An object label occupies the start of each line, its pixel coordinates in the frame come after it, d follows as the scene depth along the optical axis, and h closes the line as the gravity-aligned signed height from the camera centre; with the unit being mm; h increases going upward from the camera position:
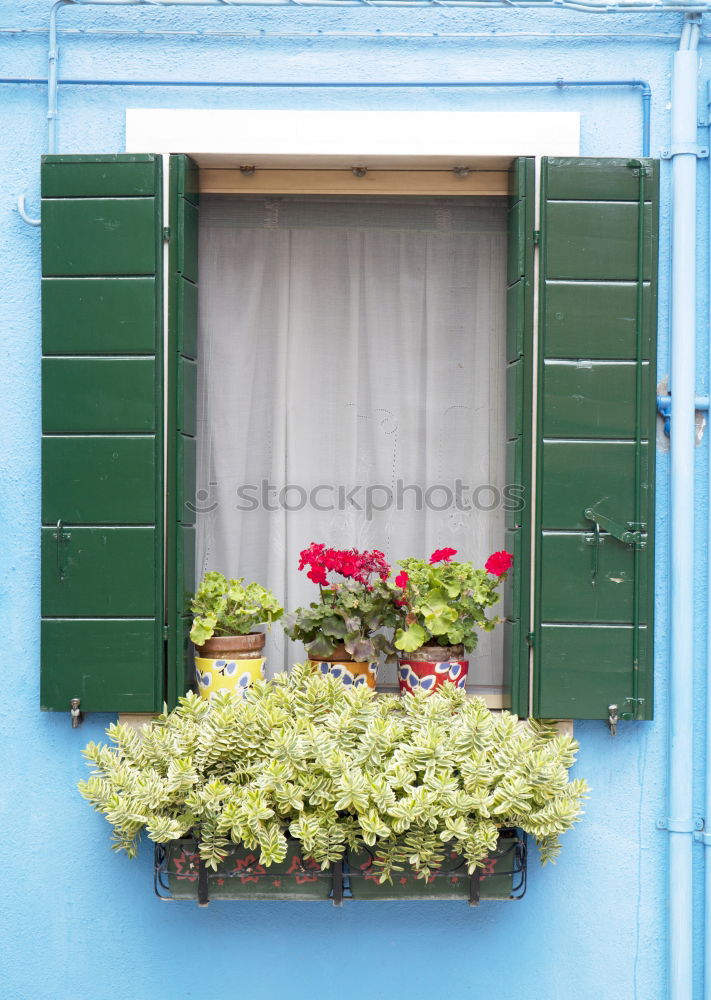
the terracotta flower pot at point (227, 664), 3650 -606
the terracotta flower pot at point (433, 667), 3645 -610
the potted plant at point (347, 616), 3627 -437
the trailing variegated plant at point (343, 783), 3186 -888
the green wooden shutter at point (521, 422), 3621 +220
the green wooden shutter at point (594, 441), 3559 +155
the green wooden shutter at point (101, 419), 3557 +218
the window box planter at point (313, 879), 3354 -1224
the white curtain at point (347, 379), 3992 +396
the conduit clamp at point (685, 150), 3629 +1142
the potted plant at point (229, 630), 3652 -497
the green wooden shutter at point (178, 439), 3623 +156
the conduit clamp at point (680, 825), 3611 -1123
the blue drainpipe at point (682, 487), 3607 +5
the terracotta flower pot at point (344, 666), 3672 -613
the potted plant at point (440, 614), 3604 -427
